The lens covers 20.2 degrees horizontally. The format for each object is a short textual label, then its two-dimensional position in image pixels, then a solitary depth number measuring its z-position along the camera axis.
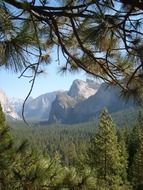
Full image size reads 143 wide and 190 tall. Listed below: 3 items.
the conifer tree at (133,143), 37.69
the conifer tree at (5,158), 4.20
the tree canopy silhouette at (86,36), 2.65
